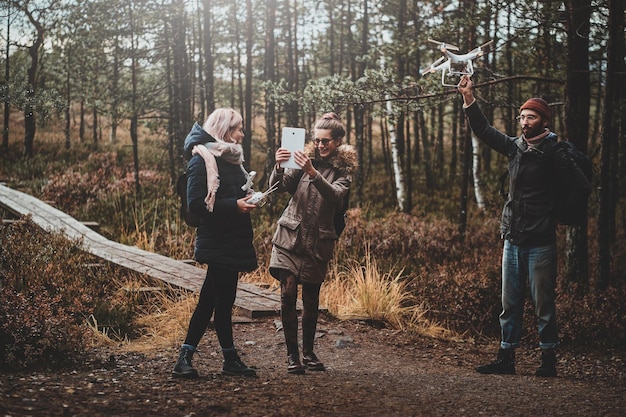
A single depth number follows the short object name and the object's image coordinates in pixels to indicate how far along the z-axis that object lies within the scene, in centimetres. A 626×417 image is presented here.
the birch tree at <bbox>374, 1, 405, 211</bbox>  1964
